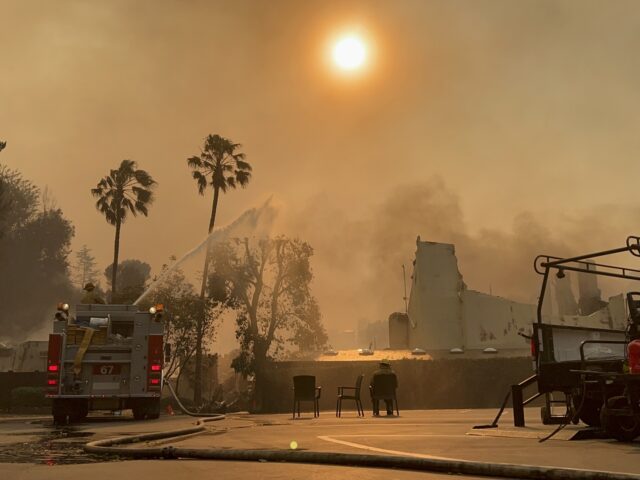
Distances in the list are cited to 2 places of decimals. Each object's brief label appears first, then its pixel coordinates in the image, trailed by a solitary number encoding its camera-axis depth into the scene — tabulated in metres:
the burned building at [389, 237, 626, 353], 43.25
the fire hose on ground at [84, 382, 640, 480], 5.19
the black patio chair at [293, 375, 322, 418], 17.55
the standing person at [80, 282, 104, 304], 17.41
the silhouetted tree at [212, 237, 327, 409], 39.05
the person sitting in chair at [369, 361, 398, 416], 17.75
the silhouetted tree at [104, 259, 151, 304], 89.11
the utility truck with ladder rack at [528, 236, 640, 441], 7.64
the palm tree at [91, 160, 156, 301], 45.81
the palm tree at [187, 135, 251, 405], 43.03
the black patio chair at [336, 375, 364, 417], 17.65
